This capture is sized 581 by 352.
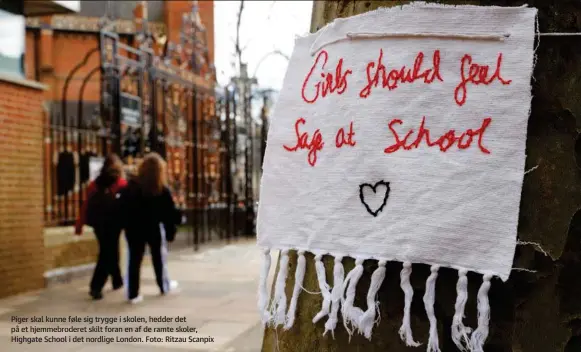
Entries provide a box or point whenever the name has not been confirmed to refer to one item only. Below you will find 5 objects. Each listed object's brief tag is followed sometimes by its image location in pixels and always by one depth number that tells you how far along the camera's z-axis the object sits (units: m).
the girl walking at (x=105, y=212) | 8.23
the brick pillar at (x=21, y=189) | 7.97
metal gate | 10.28
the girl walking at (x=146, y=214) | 7.75
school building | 8.18
